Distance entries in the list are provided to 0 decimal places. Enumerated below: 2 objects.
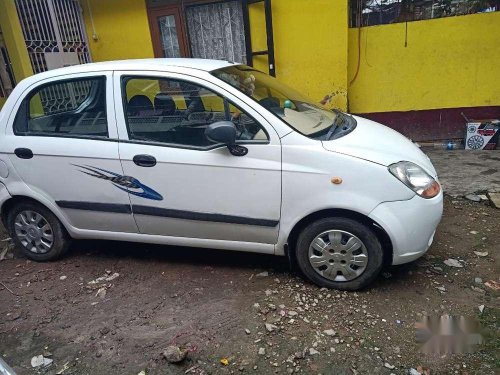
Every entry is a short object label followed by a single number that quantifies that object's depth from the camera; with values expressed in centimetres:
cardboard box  580
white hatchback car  268
